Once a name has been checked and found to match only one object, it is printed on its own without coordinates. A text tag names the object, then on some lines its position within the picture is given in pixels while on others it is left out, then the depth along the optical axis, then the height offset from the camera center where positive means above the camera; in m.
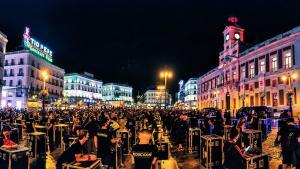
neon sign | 53.17 +13.41
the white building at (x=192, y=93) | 91.85 +1.93
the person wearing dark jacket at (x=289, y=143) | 7.06 -1.52
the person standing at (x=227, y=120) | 13.17 -1.35
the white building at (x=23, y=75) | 51.69 +5.70
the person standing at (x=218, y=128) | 9.32 -1.30
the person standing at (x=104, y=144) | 6.99 -1.48
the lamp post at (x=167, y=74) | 27.10 +3.02
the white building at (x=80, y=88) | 83.55 +4.10
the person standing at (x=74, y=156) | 4.29 -1.15
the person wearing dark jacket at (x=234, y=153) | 5.57 -1.46
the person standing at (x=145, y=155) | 4.90 -1.29
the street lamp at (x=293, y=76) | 29.26 +2.94
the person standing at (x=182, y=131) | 11.53 -1.77
